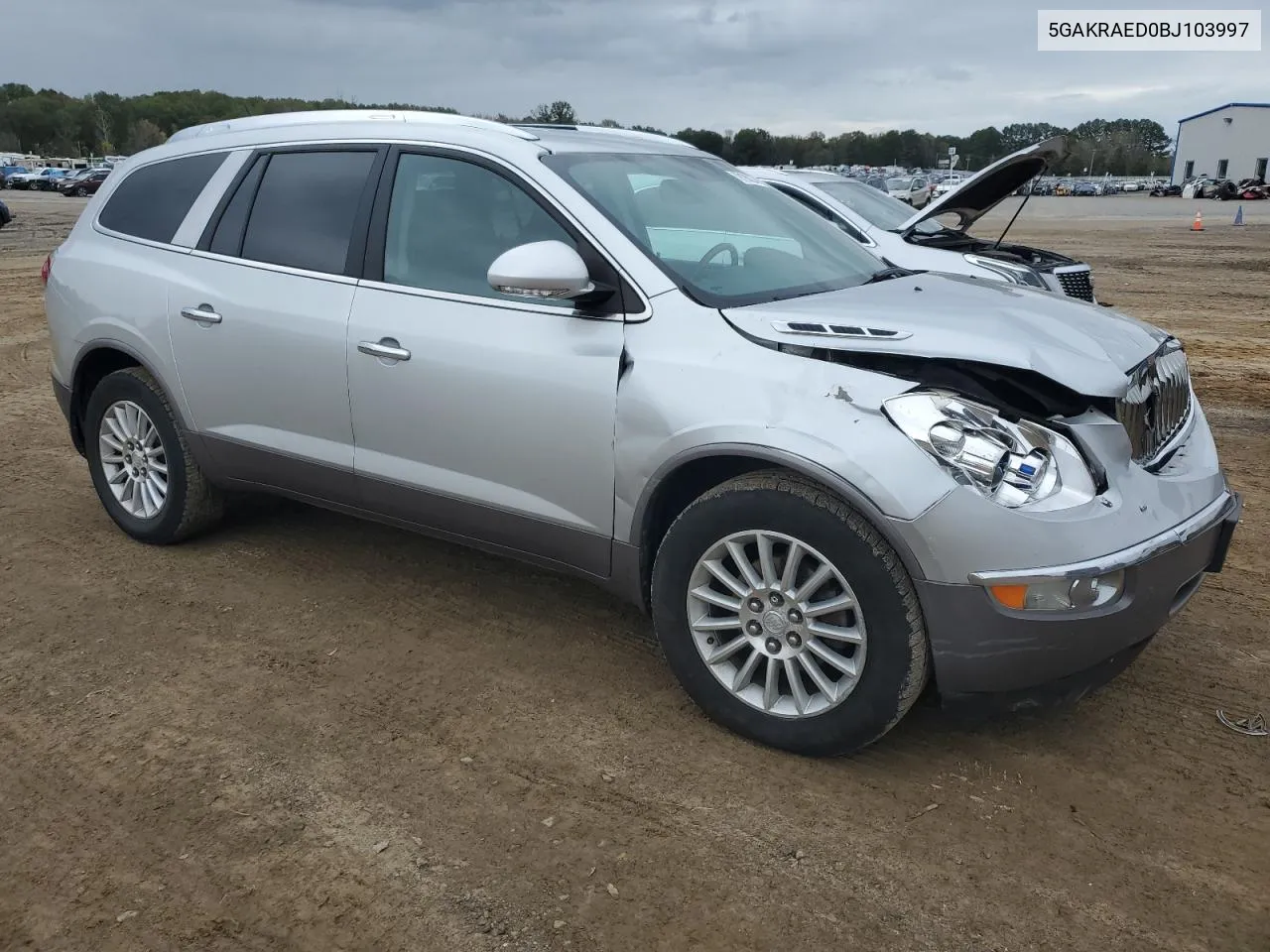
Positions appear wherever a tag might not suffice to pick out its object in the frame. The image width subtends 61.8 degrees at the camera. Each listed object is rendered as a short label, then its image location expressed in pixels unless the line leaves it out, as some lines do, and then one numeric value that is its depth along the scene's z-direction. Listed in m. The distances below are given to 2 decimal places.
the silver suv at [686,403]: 2.87
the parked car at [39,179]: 62.12
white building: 86.25
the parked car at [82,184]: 54.03
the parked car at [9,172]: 62.95
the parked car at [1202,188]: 59.94
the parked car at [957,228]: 8.27
